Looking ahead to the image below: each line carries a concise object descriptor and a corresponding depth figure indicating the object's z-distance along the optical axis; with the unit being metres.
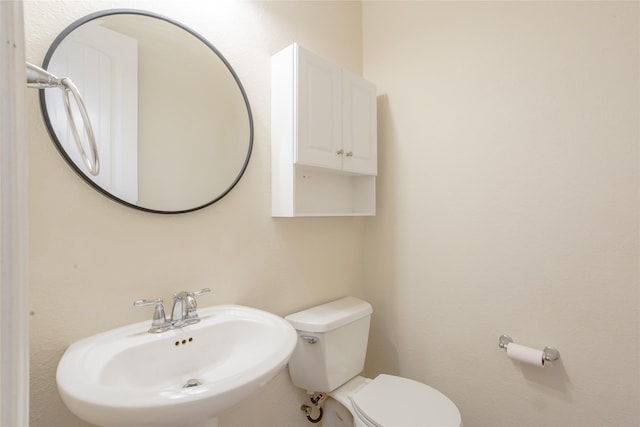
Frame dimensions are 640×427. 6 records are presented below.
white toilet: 1.05
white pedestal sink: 0.56
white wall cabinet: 1.20
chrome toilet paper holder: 1.10
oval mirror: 0.82
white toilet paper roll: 1.09
